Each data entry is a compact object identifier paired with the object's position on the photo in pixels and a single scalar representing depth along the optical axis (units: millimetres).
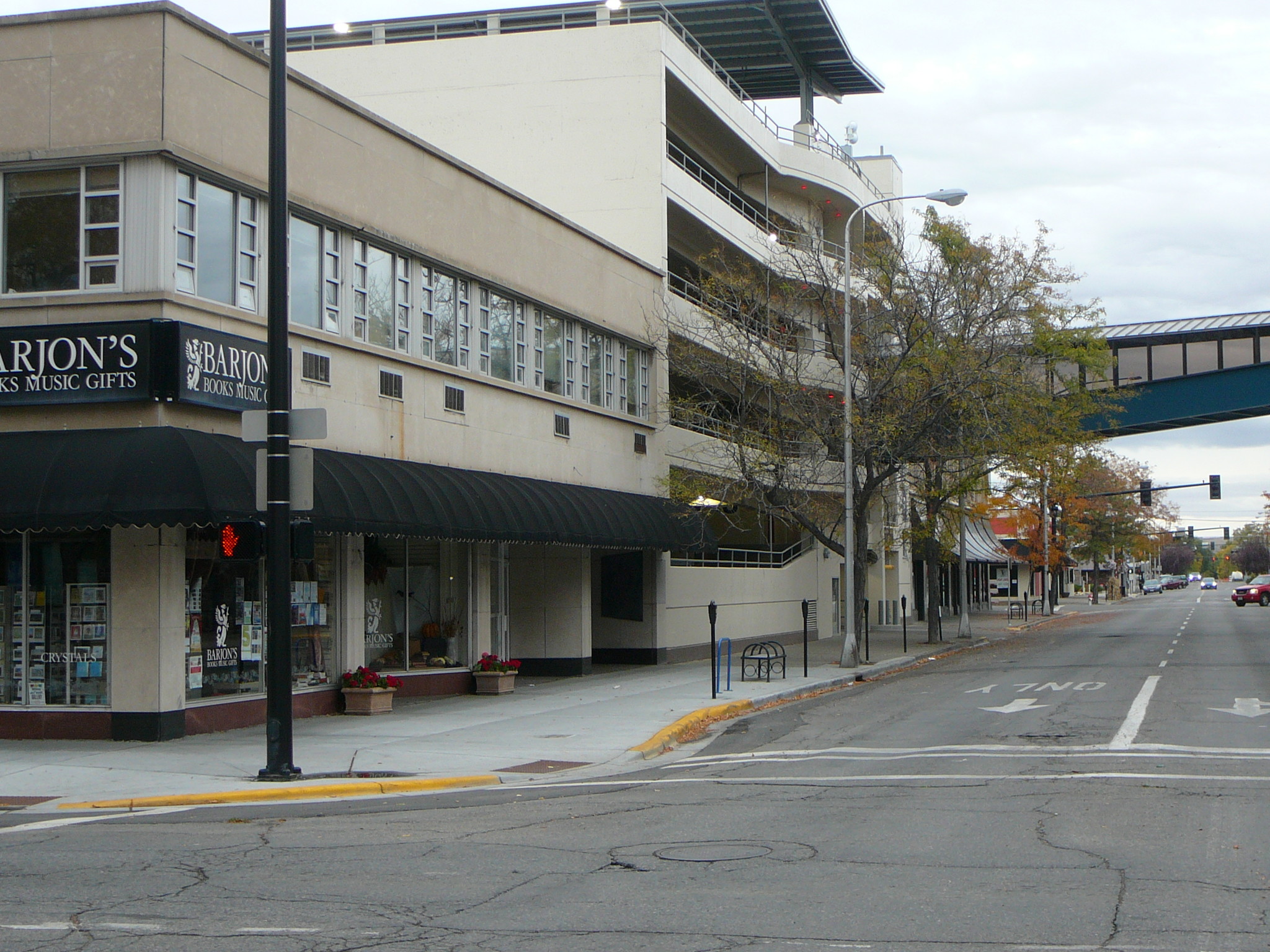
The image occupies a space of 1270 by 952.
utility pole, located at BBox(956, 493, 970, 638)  41622
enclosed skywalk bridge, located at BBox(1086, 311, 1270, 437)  44469
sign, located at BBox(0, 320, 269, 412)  15289
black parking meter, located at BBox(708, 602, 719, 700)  20438
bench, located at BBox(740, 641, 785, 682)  24000
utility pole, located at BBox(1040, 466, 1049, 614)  52303
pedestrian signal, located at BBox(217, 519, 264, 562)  12664
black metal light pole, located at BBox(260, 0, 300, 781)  12719
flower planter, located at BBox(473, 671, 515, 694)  22336
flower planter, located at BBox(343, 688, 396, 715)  18719
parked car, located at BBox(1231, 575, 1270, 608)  72875
